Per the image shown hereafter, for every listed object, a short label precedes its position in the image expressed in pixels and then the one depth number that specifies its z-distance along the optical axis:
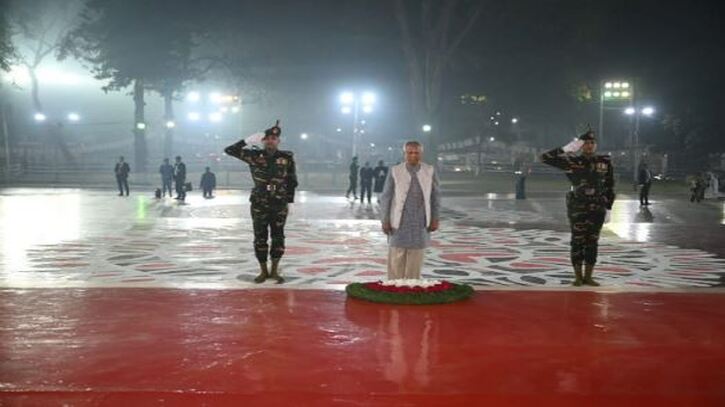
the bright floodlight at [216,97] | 47.41
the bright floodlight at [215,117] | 56.00
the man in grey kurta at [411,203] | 7.01
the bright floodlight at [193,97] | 55.53
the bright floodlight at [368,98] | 39.66
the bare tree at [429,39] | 37.62
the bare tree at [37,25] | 49.44
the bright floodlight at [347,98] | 39.28
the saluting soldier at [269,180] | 7.74
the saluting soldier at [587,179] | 7.62
